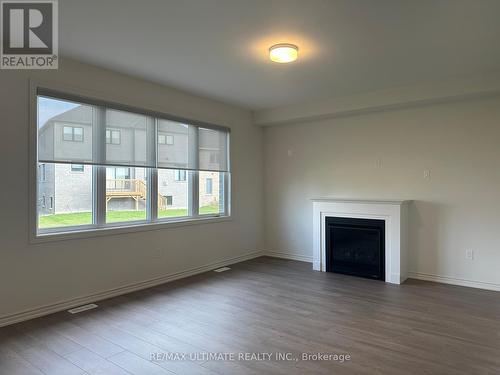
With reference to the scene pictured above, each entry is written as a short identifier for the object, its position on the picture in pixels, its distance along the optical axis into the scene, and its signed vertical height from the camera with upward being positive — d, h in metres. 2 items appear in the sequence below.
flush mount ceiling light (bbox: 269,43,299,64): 3.01 +1.25
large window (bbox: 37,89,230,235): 3.35 +0.28
